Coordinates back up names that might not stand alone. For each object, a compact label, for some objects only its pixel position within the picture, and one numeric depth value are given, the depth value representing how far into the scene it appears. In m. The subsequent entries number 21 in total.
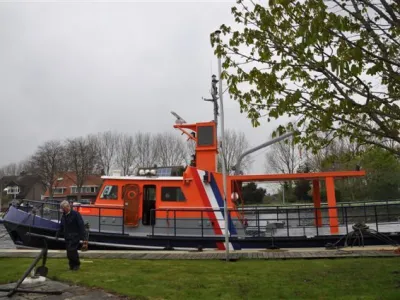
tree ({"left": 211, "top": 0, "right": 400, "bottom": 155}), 5.30
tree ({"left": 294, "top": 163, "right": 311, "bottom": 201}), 24.92
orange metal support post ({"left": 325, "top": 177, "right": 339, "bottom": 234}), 12.32
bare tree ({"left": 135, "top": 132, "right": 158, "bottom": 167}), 60.19
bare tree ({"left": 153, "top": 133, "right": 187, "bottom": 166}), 58.19
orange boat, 12.38
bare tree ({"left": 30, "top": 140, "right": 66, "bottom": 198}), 62.47
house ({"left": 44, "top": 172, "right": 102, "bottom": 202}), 71.24
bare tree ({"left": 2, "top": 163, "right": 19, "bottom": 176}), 110.71
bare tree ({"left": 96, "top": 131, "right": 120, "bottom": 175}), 62.94
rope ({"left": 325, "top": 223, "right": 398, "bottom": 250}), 11.45
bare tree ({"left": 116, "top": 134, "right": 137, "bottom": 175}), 61.44
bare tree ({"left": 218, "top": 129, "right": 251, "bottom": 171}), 49.10
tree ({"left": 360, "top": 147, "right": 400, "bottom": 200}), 23.69
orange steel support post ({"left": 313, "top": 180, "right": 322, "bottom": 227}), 12.86
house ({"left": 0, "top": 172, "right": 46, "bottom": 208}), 79.25
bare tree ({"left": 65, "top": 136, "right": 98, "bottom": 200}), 60.84
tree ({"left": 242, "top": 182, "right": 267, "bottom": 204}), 21.07
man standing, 8.37
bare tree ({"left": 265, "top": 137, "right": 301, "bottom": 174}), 44.80
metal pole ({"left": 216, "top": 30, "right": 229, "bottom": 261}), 9.38
